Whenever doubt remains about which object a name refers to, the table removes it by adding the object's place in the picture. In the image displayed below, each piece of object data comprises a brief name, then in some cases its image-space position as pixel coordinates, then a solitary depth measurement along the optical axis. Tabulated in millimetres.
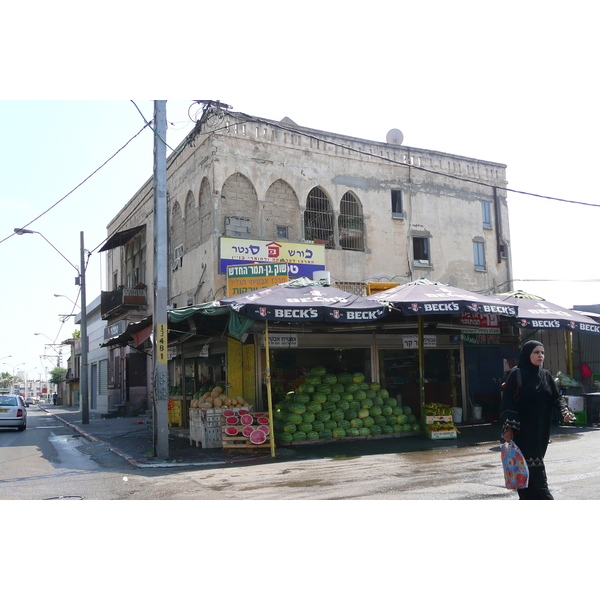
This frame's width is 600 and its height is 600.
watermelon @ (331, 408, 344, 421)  13359
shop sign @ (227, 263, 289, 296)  18156
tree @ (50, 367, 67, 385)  101250
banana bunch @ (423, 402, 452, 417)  14023
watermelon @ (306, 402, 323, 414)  13312
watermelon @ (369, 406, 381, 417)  13758
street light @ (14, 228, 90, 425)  24922
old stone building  19016
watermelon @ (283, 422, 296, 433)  12891
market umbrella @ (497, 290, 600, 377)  14766
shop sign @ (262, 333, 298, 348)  14039
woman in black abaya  5738
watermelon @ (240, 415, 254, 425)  12562
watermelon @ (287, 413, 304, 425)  12953
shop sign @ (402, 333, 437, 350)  15677
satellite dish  24188
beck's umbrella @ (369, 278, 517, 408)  12859
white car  22500
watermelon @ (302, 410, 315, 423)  13125
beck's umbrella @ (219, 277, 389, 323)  11625
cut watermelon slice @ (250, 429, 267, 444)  12328
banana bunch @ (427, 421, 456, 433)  13703
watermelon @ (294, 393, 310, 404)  13352
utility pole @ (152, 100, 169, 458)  12047
